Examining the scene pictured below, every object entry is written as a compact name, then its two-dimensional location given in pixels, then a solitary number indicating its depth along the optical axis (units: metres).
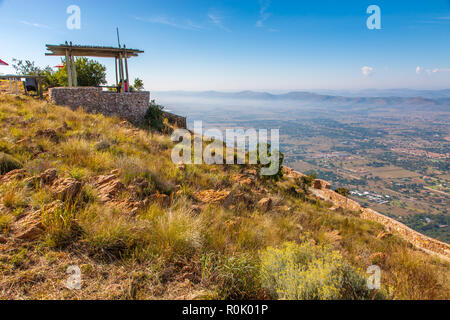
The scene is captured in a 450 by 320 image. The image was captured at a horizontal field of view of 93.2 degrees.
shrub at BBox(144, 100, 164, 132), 11.85
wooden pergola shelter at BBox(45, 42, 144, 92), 10.50
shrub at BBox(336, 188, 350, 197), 12.81
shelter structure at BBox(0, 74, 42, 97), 11.12
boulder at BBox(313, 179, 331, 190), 13.29
